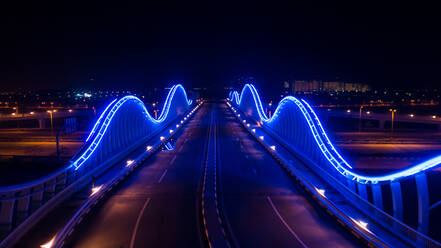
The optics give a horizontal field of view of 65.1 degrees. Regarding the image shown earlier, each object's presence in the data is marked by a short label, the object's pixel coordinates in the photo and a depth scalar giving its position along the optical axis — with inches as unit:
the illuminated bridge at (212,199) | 428.5
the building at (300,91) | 7751.0
